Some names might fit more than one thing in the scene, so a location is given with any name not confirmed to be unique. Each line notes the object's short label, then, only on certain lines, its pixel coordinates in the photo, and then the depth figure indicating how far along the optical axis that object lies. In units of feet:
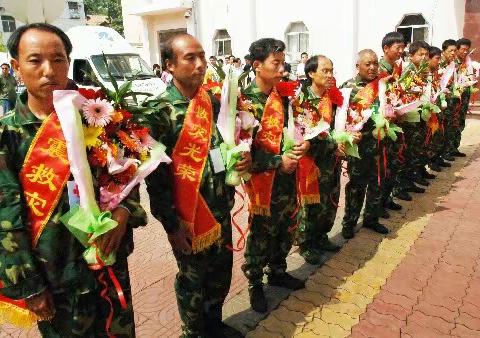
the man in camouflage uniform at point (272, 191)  9.29
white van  38.81
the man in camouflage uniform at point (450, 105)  21.35
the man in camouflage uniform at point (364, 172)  13.26
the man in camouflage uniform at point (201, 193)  7.34
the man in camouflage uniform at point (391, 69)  14.53
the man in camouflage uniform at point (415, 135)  16.79
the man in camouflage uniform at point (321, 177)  11.38
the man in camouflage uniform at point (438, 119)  19.53
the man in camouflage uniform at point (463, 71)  22.79
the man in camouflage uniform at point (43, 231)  5.40
